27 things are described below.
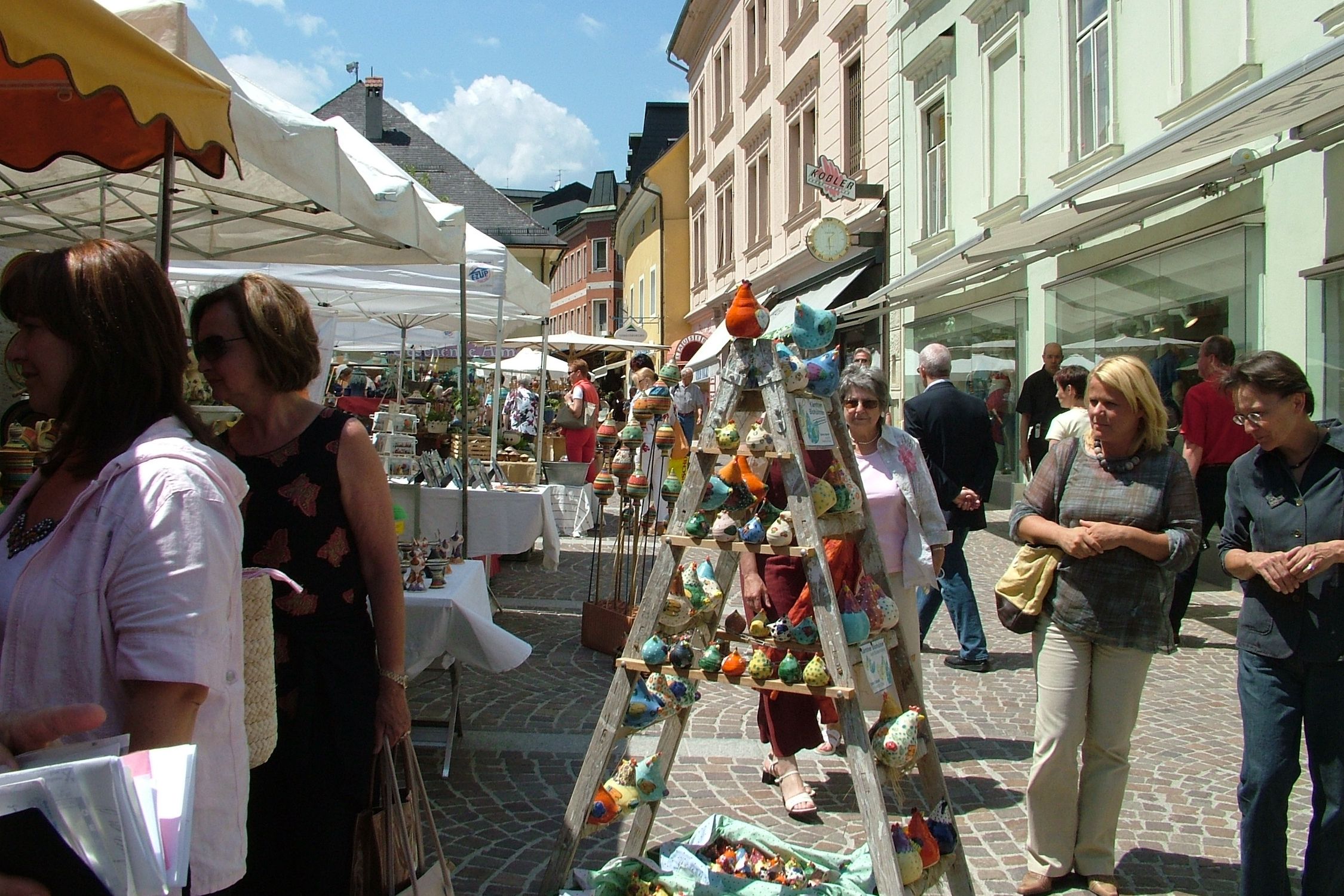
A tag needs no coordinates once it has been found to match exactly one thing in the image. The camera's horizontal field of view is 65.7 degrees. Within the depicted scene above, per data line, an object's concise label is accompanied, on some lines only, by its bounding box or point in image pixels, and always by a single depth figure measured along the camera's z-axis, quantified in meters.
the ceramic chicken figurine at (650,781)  3.04
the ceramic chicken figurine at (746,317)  2.90
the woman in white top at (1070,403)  6.46
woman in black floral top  2.30
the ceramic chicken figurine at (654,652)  2.91
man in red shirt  6.57
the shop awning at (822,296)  16.55
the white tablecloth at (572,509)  11.64
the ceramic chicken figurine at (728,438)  2.87
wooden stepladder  2.71
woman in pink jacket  1.43
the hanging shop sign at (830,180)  15.32
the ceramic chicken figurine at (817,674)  2.75
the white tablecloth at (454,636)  4.04
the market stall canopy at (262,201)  3.57
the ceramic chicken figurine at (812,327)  3.07
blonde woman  3.17
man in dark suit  6.00
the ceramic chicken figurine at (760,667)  2.85
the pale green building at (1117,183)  7.11
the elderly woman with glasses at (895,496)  4.30
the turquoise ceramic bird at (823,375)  3.01
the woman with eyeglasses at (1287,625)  2.78
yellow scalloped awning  2.22
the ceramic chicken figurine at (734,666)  2.89
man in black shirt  9.45
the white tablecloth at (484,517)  6.73
